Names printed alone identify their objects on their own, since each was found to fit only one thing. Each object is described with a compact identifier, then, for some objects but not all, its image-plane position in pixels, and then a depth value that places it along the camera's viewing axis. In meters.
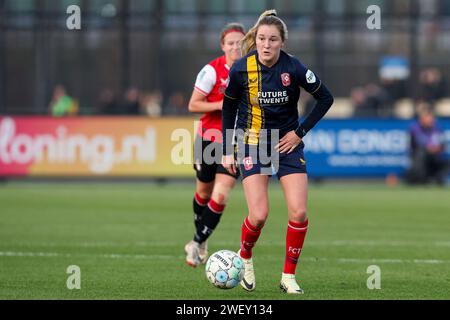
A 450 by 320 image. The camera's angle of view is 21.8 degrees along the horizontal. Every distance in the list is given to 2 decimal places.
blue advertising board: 25.03
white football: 9.37
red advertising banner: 24.77
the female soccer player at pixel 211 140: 11.37
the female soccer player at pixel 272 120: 9.38
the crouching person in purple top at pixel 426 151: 24.33
